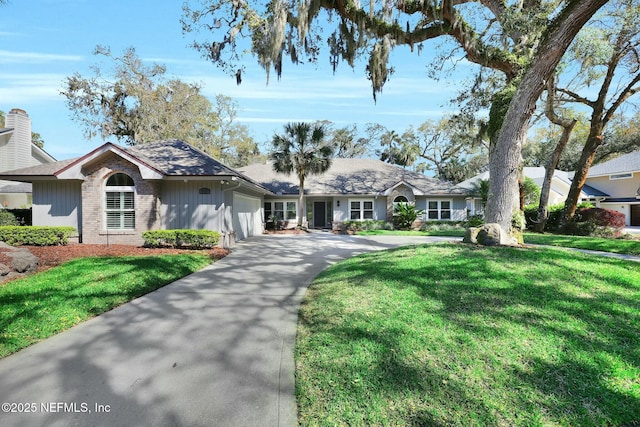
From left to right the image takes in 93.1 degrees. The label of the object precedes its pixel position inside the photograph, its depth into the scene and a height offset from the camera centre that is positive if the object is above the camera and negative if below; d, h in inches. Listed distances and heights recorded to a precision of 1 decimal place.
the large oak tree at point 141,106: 953.5 +364.0
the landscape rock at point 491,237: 294.4 -25.7
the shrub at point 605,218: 598.2 -18.1
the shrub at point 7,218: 520.1 -0.5
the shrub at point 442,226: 840.3 -40.4
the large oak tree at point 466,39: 289.9 +212.4
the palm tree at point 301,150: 748.0 +158.1
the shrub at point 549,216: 703.1 -14.8
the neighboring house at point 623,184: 958.4 +82.0
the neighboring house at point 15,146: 791.5 +193.0
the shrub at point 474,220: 749.4 -25.1
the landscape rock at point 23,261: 279.3 -41.6
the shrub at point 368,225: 836.0 -34.9
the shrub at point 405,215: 815.7 -8.5
